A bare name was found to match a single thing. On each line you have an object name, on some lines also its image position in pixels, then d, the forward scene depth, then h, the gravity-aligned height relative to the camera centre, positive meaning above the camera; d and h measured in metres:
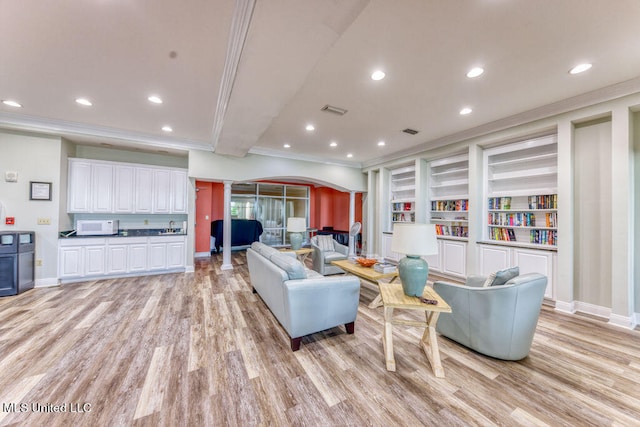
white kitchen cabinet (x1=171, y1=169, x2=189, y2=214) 5.19 +0.53
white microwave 4.39 -0.25
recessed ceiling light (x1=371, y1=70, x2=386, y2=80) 2.51 +1.54
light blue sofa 2.25 -0.84
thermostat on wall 3.81 +0.60
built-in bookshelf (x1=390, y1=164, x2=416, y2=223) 5.91 +0.63
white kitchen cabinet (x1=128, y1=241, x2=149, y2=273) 4.65 -0.81
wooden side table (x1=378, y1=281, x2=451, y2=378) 1.98 -0.94
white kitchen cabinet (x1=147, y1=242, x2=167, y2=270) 4.80 -0.85
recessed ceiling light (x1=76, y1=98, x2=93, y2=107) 3.12 +1.52
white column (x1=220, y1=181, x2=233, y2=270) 5.36 -0.29
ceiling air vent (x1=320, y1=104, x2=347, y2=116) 3.37 +1.56
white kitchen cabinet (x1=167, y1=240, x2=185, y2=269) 4.95 -0.84
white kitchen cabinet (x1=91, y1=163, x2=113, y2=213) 4.59 +0.52
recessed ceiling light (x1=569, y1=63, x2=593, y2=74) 2.40 +1.56
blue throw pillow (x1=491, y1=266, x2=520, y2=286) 2.22 -0.55
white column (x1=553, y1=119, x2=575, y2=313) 3.19 +0.00
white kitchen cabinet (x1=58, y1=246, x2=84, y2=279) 4.16 -0.86
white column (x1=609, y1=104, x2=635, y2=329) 2.78 -0.02
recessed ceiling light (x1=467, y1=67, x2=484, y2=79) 2.46 +1.55
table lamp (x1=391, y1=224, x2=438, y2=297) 2.15 -0.32
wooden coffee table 3.18 -0.80
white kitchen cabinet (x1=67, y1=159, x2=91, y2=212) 4.44 +0.52
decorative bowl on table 3.73 -0.72
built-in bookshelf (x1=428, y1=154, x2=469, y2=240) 4.81 +0.47
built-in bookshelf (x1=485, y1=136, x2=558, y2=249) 3.59 +0.40
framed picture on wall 3.95 +0.39
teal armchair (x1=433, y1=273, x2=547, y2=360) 2.03 -0.87
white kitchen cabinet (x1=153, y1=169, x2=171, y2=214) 5.05 +0.51
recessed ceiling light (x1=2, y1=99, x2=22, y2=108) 3.13 +1.50
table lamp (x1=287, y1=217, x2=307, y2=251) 4.93 -0.27
